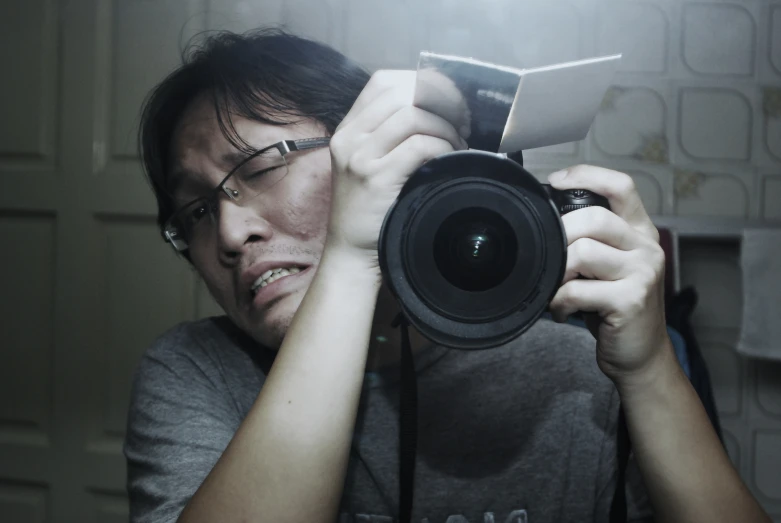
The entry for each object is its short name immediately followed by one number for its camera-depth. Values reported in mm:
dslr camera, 406
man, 427
